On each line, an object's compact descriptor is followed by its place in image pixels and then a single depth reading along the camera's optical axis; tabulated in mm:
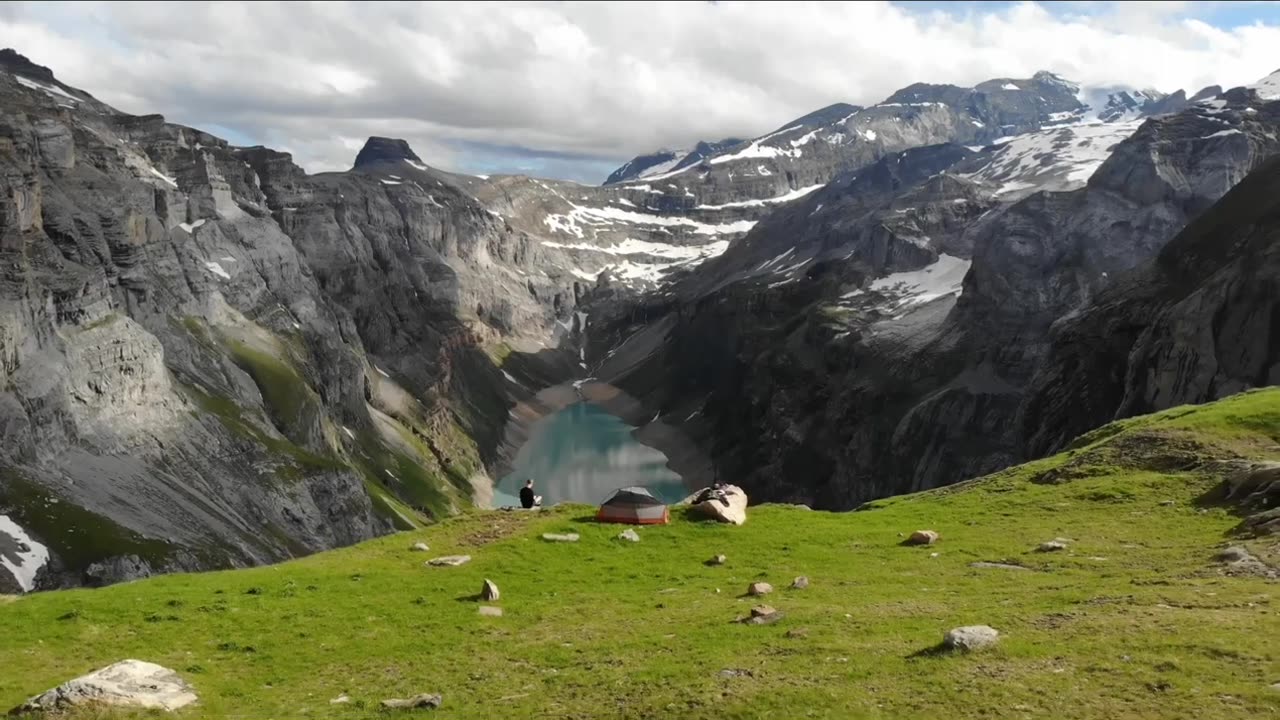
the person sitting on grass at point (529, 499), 48438
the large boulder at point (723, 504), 42562
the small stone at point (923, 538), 38250
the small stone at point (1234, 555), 30184
